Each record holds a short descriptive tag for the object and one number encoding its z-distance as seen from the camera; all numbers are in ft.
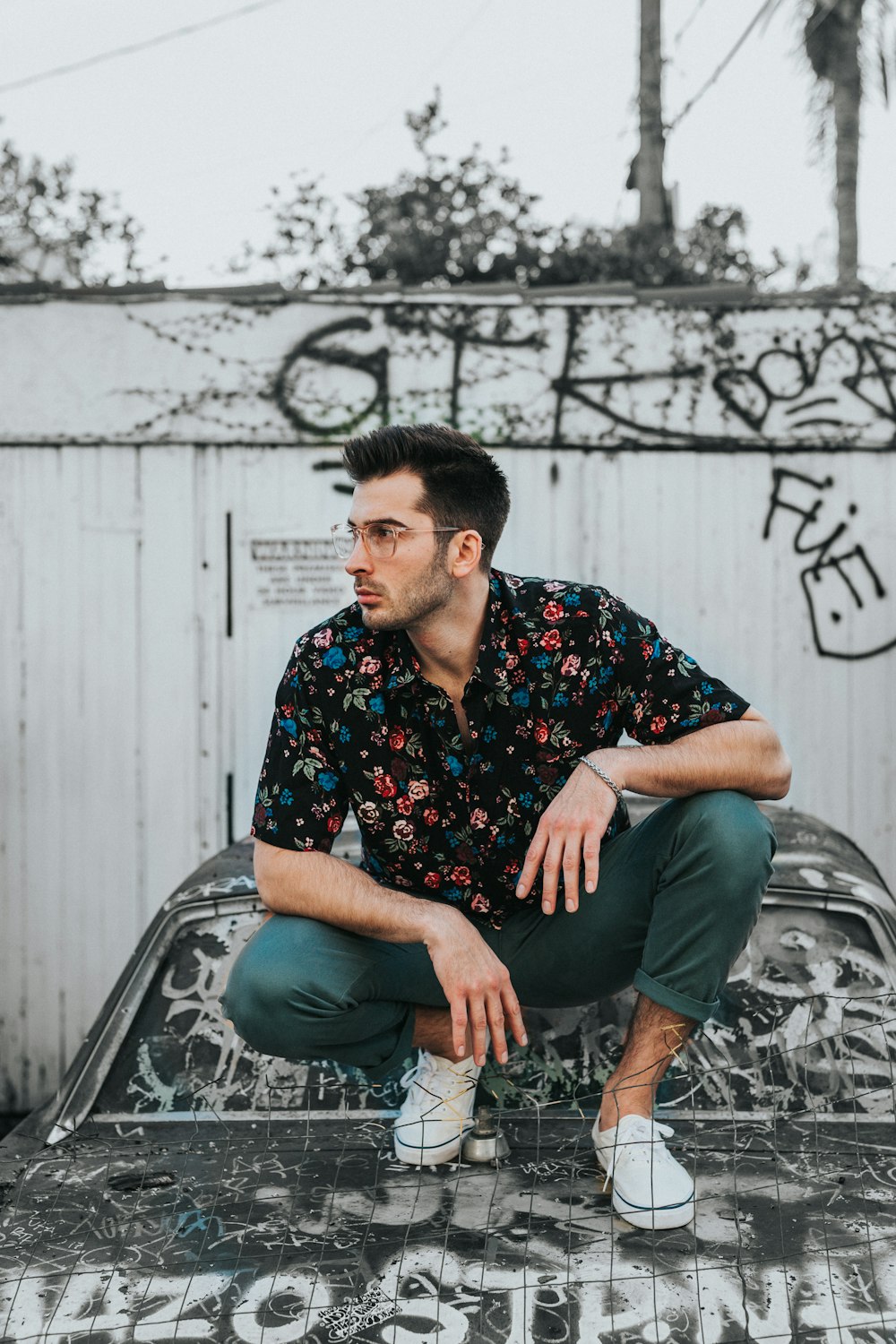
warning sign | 16.78
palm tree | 49.26
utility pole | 31.89
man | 7.41
